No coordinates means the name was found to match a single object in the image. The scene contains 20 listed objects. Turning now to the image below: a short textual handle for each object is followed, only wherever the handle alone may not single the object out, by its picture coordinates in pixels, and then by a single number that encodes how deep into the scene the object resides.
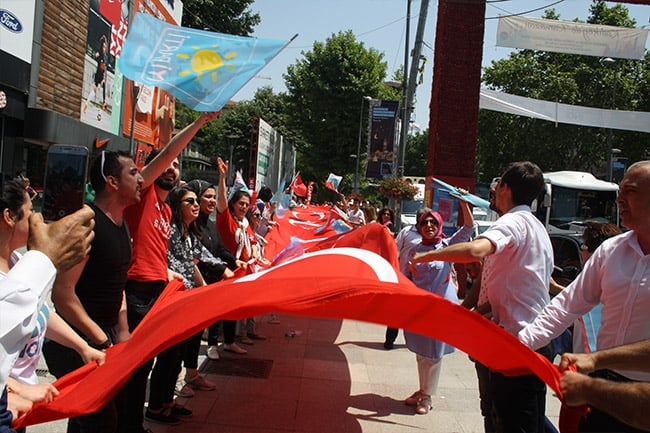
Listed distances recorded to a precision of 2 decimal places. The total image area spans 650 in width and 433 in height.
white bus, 19.84
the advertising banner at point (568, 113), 18.01
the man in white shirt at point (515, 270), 3.06
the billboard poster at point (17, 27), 11.96
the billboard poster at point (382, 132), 24.22
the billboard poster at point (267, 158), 18.72
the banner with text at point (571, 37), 15.04
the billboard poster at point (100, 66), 16.81
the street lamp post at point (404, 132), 17.88
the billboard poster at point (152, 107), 19.56
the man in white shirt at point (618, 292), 2.75
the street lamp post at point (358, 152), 41.04
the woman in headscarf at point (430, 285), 5.48
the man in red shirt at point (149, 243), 3.75
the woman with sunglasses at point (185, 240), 4.84
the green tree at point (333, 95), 42.78
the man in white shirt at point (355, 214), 15.16
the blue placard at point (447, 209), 13.01
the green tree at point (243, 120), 55.62
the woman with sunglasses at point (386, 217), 11.27
